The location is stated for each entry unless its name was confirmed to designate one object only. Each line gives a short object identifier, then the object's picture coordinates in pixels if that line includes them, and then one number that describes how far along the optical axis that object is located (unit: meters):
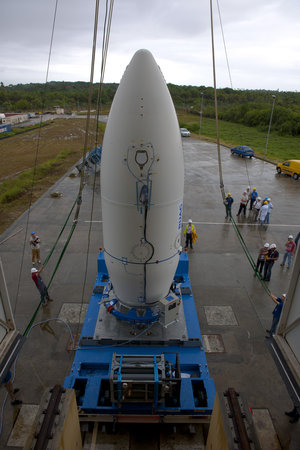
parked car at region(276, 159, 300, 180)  23.59
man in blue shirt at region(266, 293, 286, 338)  7.00
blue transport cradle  4.95
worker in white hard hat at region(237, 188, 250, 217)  15.45
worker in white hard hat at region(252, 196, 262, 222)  15.34
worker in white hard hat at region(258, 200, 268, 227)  14.19
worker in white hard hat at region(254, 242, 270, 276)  10.20
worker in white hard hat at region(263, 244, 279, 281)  9.90
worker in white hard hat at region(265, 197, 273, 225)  14.37
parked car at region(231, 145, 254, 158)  31.62
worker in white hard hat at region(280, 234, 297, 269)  10.75
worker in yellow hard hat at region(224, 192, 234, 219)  14.00
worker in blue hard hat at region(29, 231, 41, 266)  10.56
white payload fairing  5.05
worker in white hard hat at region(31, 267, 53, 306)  8.42
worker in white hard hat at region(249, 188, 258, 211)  16.18
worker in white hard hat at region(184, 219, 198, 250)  12.09
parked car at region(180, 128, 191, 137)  45.85
